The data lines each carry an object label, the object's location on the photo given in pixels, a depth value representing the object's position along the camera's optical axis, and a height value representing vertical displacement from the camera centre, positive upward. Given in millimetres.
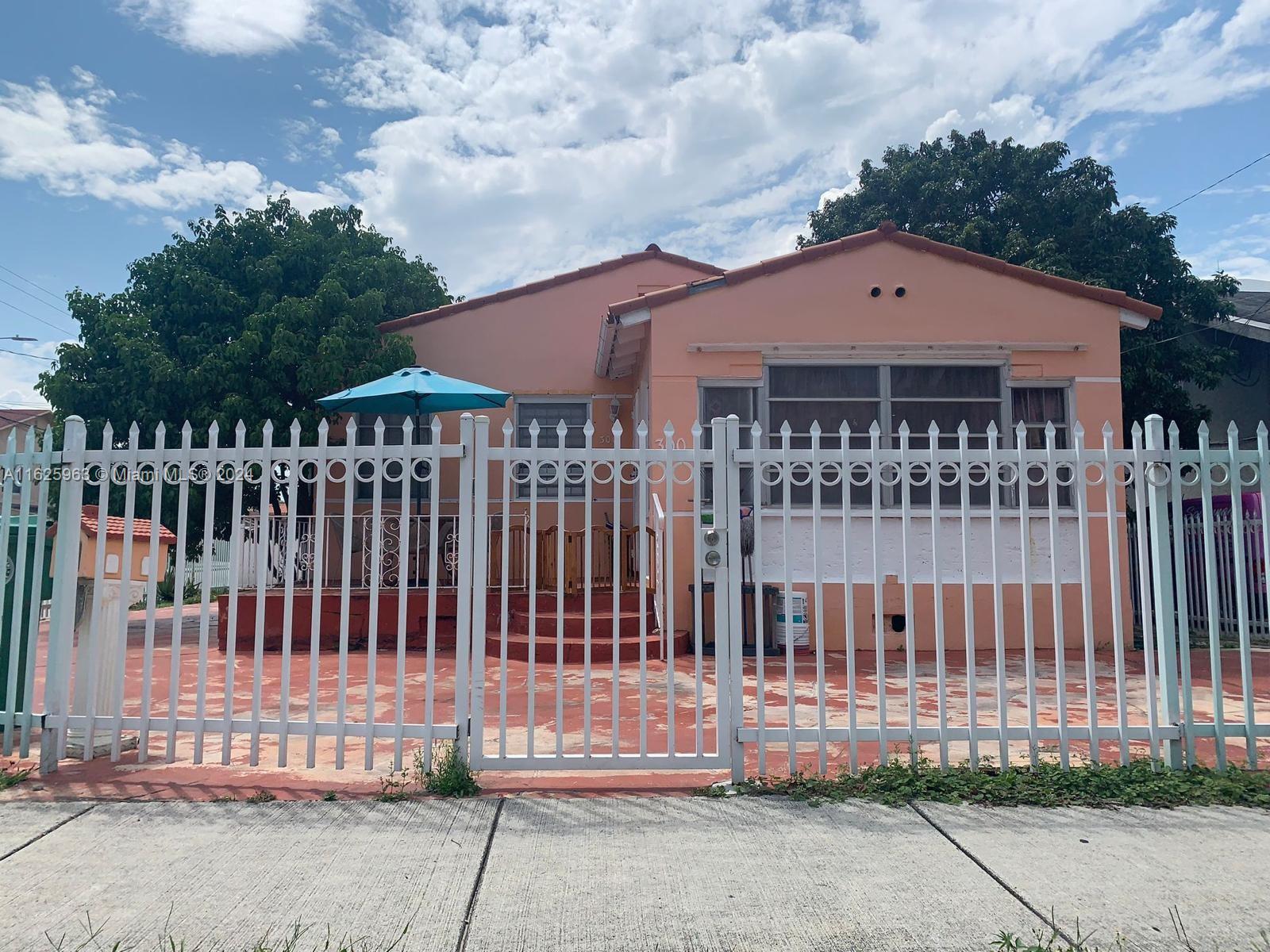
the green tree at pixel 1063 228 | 14172 +6184
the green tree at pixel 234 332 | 10953 +3099
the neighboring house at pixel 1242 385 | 14719 +3146
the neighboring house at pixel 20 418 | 25062 +4545
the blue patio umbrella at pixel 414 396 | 8828 +1798
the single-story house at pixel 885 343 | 9234 +2385
